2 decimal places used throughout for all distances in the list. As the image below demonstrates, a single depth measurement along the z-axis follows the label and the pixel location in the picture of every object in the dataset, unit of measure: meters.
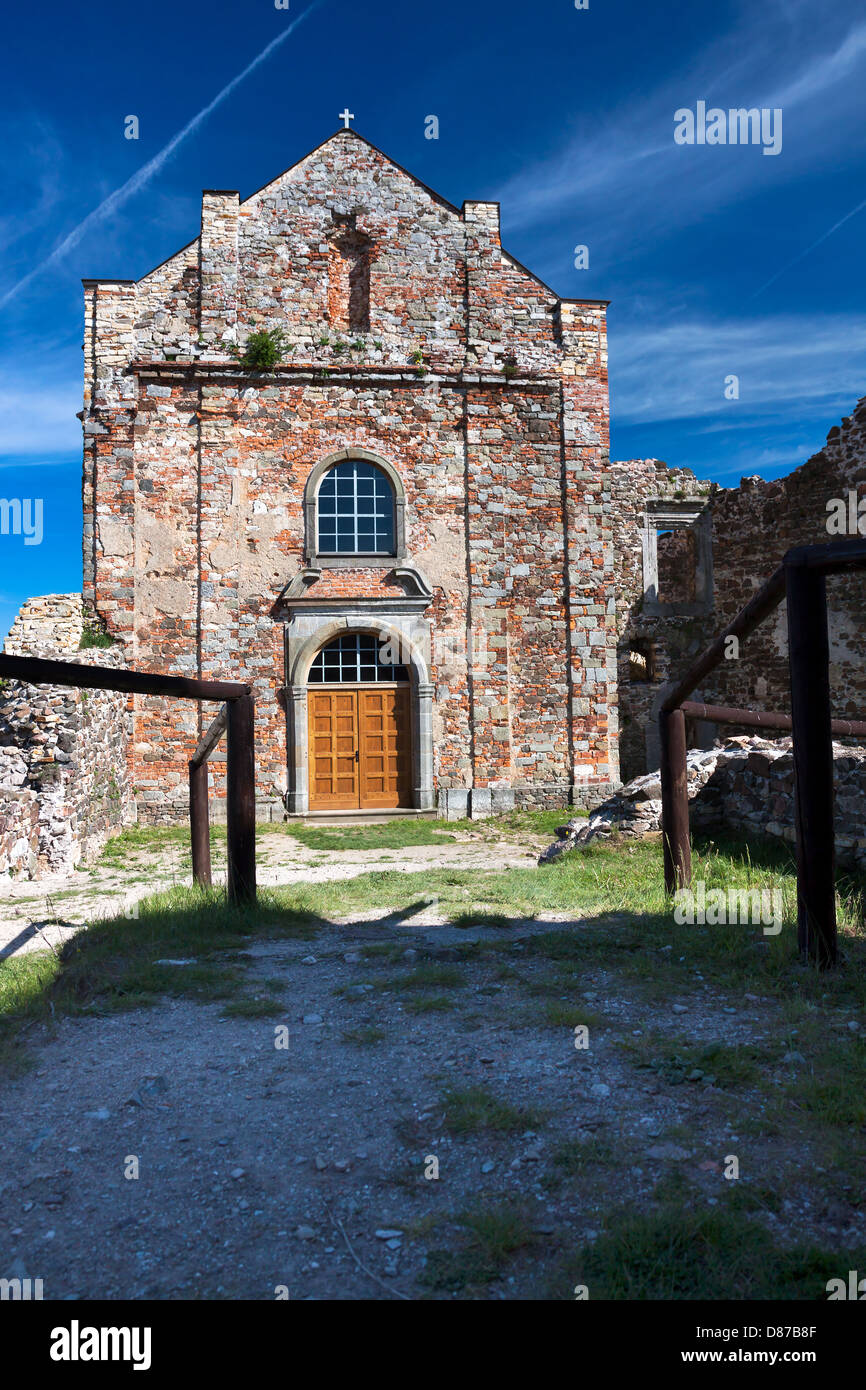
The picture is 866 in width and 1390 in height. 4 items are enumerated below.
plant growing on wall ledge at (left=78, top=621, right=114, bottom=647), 11.72
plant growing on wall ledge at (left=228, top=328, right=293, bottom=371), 12.16
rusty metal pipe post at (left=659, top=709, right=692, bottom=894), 4.89
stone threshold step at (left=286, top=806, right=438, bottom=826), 11.89
